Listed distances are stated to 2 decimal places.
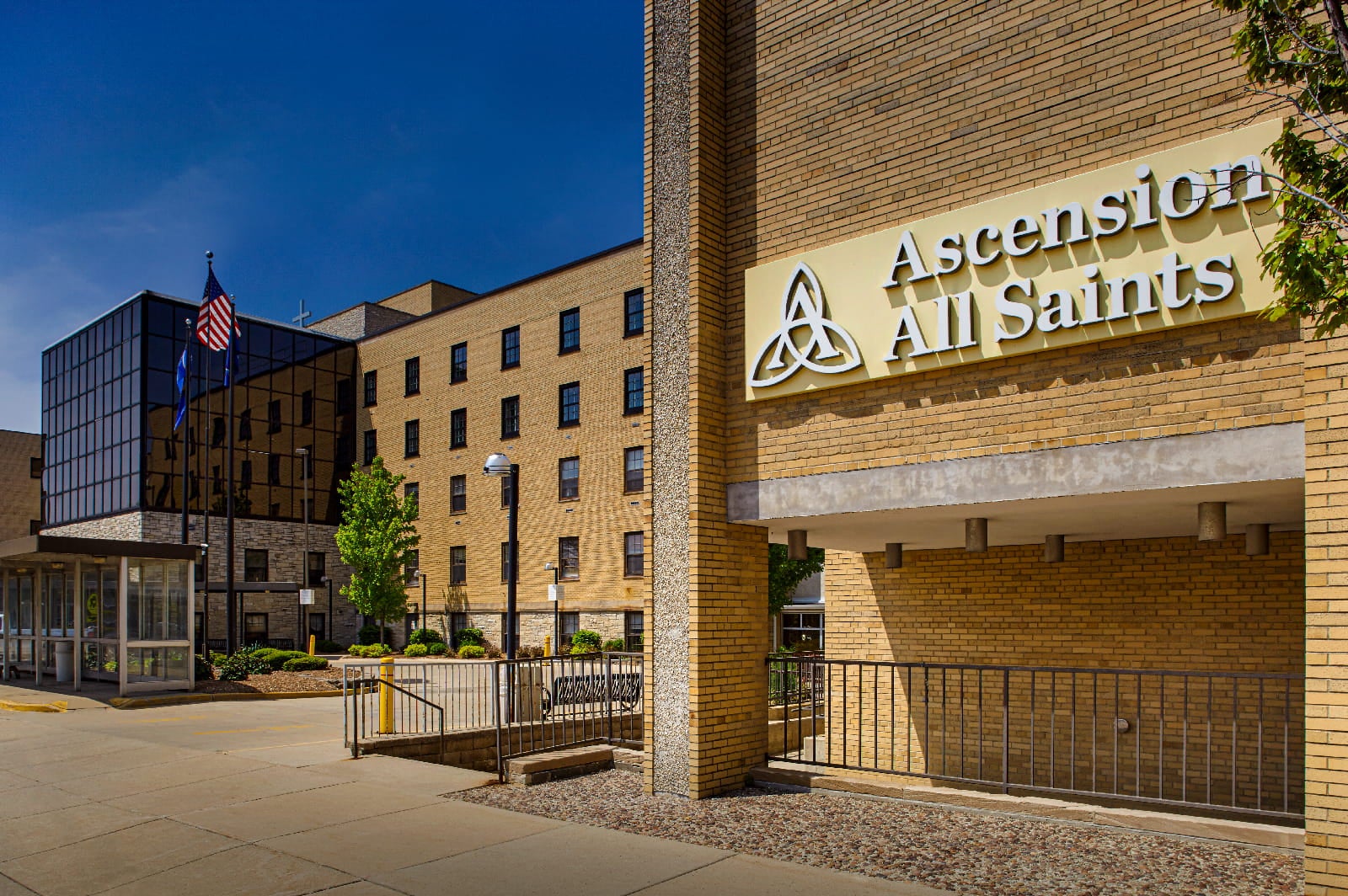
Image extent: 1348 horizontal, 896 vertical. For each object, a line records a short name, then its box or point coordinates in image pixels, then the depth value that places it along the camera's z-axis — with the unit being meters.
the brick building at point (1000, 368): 7.24
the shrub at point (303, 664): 27.44
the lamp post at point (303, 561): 44.56
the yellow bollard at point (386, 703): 13.95
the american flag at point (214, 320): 29.98
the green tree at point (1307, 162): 5.03
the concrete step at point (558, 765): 10.98
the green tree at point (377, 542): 44.47
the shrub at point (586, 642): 36.94
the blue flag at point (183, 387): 33.81
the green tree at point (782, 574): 31.12
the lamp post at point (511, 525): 14.18
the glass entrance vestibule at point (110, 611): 20.80
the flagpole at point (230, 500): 30.23
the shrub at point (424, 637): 43.53
